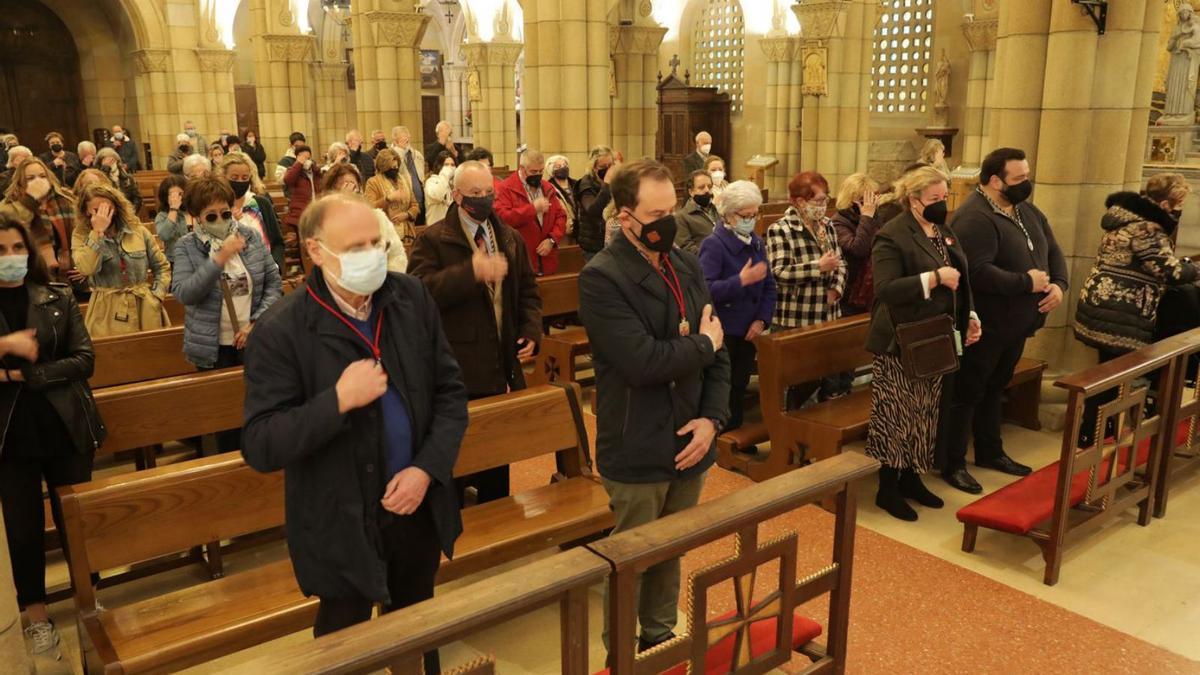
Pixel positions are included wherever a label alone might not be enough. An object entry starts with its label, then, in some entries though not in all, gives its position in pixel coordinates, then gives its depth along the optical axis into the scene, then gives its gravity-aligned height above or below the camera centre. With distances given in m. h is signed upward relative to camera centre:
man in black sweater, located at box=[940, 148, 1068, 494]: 4.90 -0.77
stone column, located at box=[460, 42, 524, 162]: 20.67 +0.64
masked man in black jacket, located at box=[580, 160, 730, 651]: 3.00 -0.72
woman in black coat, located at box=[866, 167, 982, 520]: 4.45 -0.85
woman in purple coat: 5.07 -0.76
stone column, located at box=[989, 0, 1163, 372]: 5.96 +0.12
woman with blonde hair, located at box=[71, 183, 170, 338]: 5.03 -0.75
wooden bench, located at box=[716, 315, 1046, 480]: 5.07 -1.52
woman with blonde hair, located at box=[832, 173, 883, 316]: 6.09 -0.65
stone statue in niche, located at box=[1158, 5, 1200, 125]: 14.31 +0.86
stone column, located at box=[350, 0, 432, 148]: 14.39 +0.91
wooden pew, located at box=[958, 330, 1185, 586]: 4.09 -1.59
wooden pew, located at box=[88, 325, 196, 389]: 5.11 -1.25
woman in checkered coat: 5.46 -0.73
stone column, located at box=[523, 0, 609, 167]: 10.42 +0.55
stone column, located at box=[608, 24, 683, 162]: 15.93 +0.65
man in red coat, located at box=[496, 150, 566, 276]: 6.92 -0.60
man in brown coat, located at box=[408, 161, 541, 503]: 4.04 -0.69
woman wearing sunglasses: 4.59 -0.74
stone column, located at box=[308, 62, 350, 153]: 26.83 +0.53
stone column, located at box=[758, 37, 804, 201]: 17.75 +0.33
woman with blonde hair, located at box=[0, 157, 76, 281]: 7.02 -0.56
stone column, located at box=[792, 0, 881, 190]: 14.12 +0.72
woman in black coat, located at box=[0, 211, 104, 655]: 3.47 -1.01
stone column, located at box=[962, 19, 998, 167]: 17.27 +0.82
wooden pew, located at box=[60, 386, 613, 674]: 3.00 -1.54
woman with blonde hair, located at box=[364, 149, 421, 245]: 7.74 -0.55
